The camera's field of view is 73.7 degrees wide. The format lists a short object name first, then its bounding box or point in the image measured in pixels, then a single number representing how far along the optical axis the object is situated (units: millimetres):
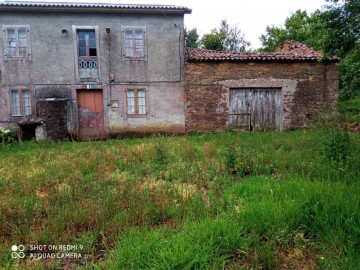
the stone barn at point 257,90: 11164
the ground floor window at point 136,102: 11453
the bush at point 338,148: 4388
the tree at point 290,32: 19295
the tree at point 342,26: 5496
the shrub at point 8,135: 9497
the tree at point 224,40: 24000
